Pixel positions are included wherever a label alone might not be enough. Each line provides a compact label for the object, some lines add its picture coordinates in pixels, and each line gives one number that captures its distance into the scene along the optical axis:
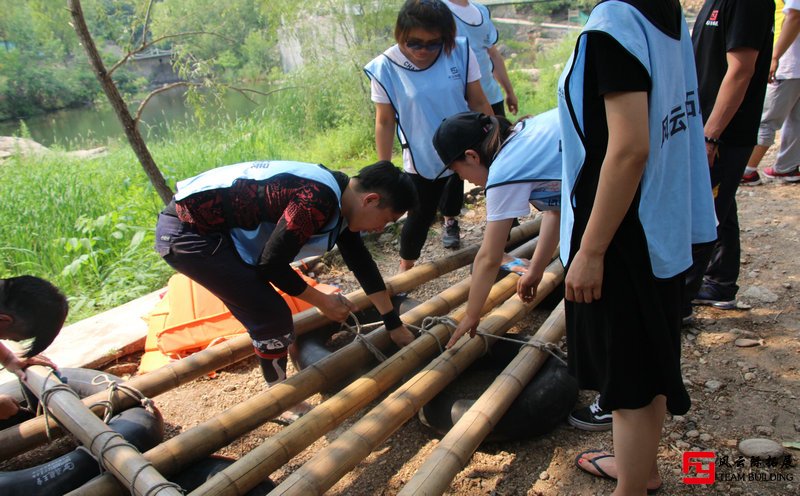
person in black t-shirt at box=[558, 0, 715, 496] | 1.26
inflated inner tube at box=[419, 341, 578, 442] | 2.30
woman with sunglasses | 3.12
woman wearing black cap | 2.18
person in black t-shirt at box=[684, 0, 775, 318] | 2.35
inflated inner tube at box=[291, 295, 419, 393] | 2.92
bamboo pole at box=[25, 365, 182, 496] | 1.80
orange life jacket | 3.09
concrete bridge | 29.09
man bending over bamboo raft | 2.27
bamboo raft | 1.89
